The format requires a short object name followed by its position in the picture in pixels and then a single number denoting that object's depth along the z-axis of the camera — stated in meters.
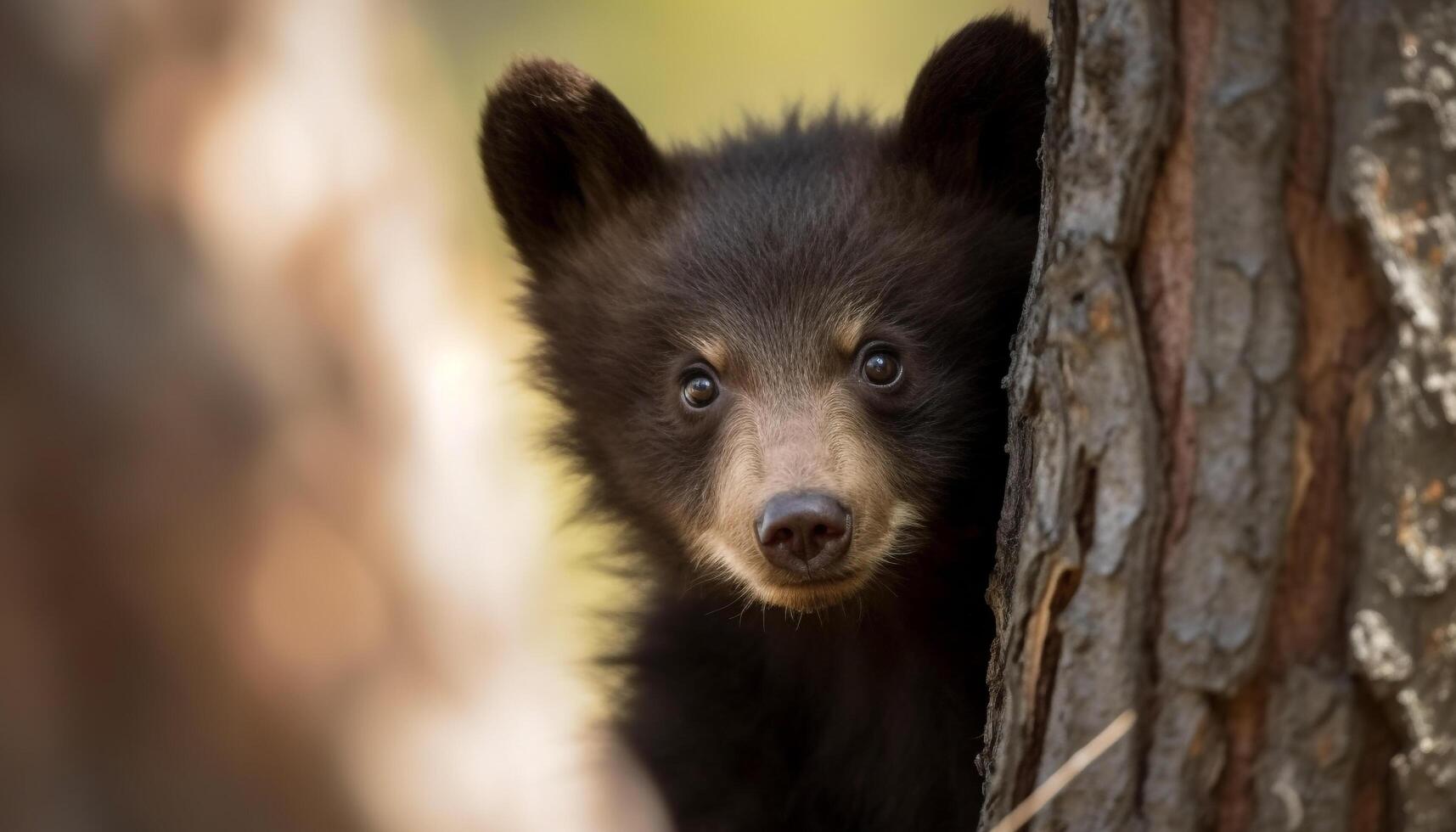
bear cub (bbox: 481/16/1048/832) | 9.04
